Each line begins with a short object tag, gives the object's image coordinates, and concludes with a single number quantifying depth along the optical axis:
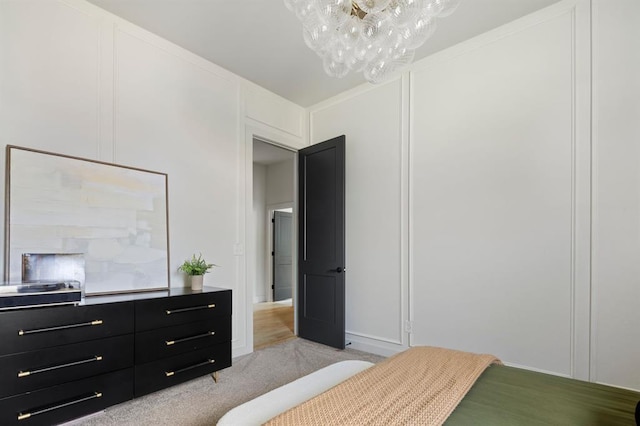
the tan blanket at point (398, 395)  1.14
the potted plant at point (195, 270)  2.88
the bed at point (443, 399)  1.16
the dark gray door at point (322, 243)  3.72
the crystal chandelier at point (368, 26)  1.69
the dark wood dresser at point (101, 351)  1.81
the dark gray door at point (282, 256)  7.11
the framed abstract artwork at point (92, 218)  2.18
